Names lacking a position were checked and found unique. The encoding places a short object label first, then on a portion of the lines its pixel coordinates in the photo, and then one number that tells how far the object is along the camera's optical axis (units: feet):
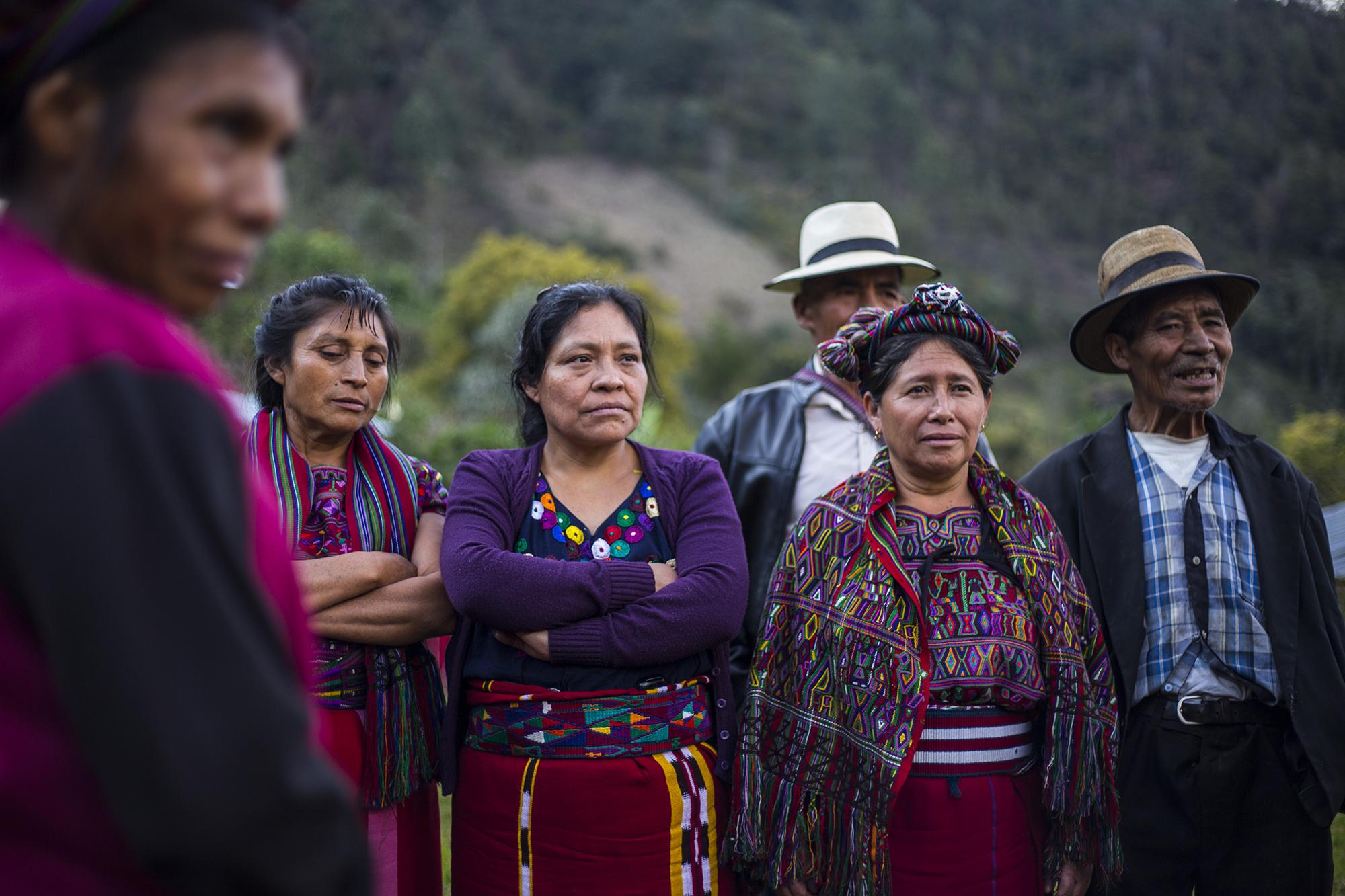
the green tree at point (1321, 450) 30.99
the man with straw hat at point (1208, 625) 9.94
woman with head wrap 8.48
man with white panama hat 11.88
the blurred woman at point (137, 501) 2.94
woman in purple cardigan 8.23
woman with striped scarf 8.62
